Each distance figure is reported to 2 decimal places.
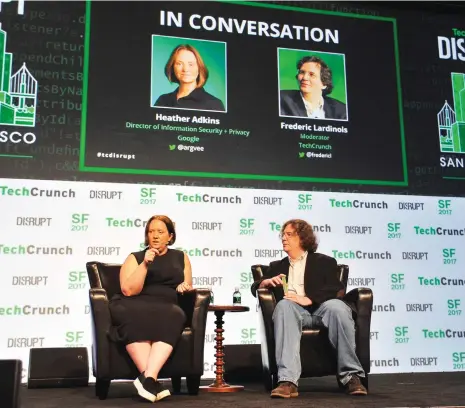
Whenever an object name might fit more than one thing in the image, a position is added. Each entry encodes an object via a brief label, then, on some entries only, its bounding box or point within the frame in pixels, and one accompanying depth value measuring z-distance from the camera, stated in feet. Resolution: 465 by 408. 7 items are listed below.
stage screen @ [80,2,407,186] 15.37
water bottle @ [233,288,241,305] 12.31
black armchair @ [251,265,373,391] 10.55
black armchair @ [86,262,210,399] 10.02
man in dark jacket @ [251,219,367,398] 10.12
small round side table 11.32
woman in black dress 9.78
